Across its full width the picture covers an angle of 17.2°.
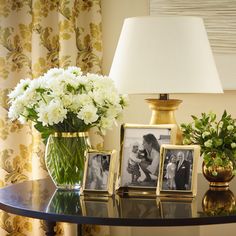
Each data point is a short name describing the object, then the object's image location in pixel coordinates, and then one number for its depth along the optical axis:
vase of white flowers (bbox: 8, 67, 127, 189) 2.79
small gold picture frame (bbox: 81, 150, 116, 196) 2.81
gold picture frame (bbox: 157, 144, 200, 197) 2.77
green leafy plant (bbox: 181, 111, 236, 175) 2.91
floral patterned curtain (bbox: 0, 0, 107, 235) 3.83
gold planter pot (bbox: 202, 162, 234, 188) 2.95
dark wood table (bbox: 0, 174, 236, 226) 2.50
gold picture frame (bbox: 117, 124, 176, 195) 2.86
